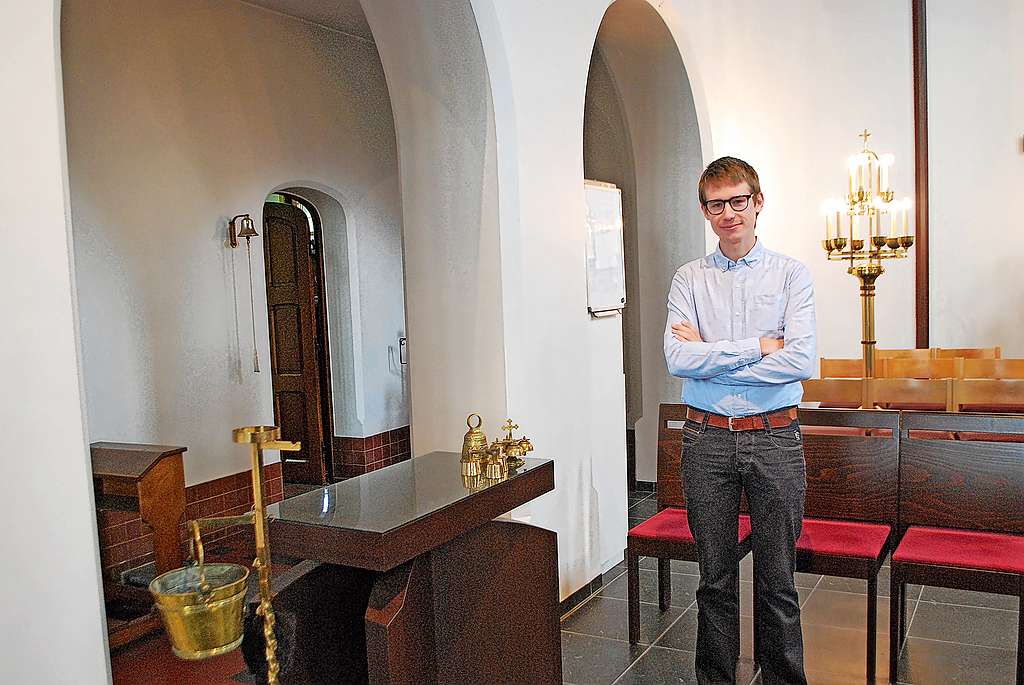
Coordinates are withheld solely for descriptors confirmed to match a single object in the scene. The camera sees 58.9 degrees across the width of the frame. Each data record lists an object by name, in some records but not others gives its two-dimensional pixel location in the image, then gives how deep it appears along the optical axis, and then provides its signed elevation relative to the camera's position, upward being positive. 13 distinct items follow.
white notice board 4.36 +0.21
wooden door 7.29 -0.26
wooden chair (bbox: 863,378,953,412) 4.52 -0.56
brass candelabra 5.27 +0.23
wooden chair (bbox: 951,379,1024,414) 4.52 -0.58
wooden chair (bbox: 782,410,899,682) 3.27 -0.83
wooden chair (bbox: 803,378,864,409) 4.93 -0.59
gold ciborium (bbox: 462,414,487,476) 2.43 -0.42
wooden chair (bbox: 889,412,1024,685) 3.04 -0.87
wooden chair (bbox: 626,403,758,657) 3.51 -0.96
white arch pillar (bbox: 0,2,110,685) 1.90 -0.19
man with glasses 2.83 -0.37
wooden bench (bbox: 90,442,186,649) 4.00 -0.82
